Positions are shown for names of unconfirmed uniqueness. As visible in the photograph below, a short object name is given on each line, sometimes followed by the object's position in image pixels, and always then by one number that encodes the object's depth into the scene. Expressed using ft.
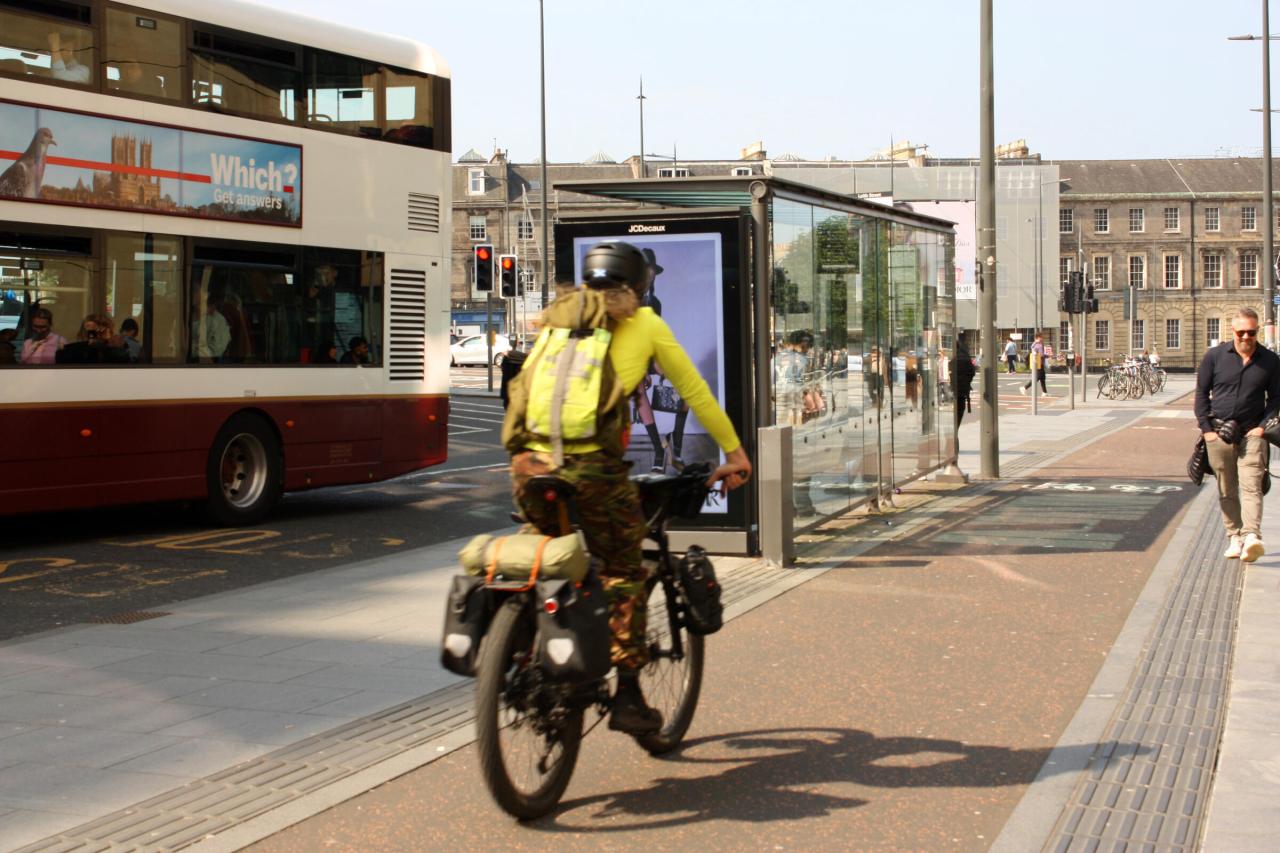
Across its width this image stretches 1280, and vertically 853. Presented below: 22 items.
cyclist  15.55
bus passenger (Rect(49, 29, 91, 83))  38.50
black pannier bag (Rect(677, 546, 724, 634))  17.29
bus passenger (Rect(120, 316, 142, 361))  40.88
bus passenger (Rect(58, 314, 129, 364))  39.47
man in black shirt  34.09
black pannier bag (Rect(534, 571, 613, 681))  14.61
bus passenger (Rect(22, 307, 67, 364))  38.55
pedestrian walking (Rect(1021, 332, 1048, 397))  116.13
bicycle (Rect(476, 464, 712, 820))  14.35
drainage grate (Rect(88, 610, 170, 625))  27.94
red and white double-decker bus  38.52
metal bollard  33.78
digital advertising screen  34.30
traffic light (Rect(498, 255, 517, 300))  118.83
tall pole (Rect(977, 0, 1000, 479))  56.80
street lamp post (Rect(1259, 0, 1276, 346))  105.54
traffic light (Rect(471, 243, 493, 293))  106.73
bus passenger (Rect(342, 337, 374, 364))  47.62
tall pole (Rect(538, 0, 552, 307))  132.57
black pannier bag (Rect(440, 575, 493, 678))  14.49
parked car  209.56
